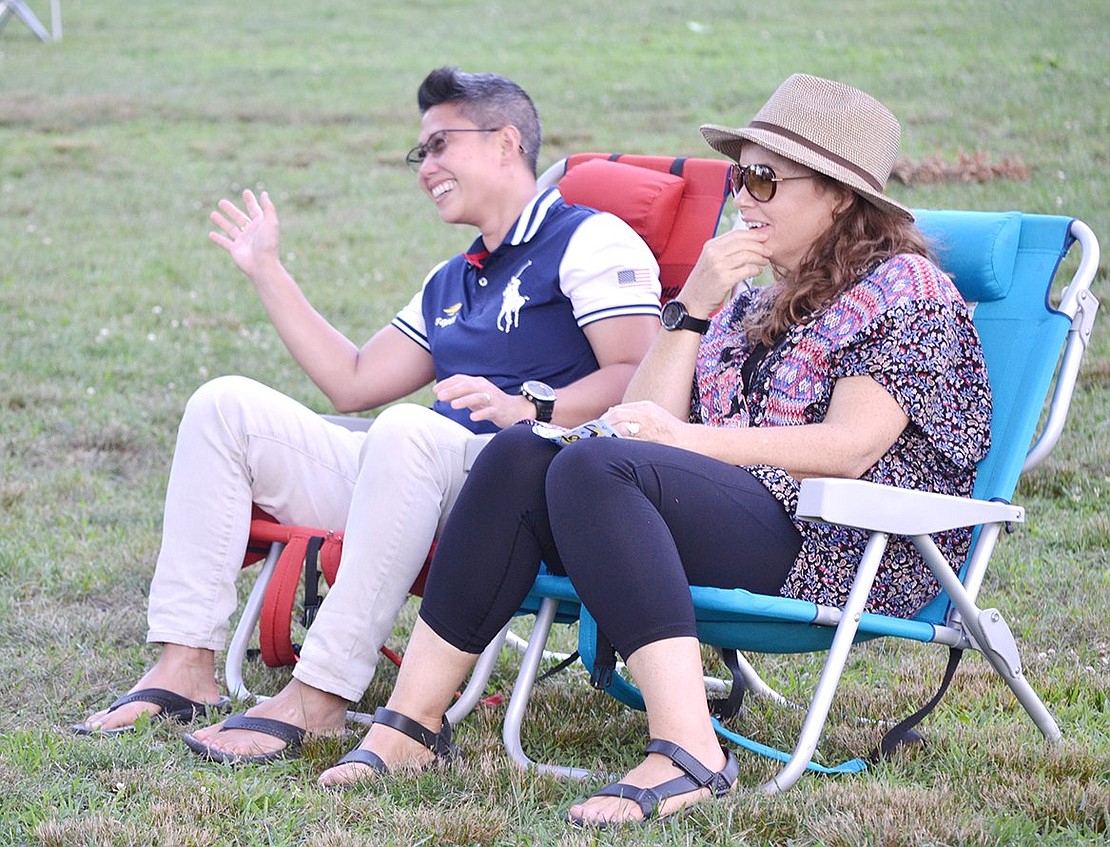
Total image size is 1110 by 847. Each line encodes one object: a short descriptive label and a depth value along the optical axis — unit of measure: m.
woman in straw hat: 5.24
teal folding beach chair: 5.26
